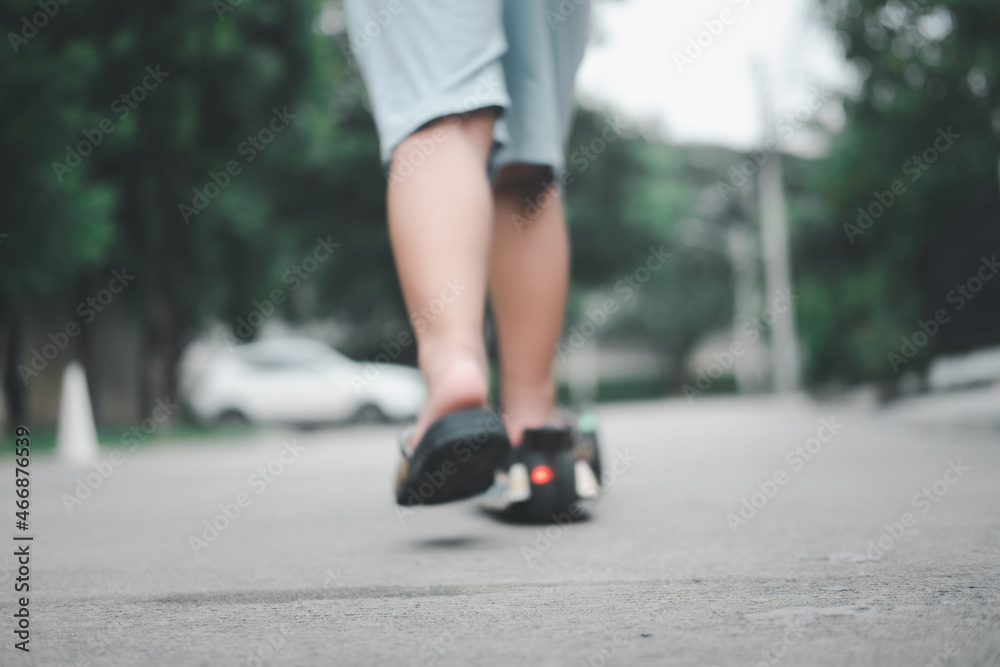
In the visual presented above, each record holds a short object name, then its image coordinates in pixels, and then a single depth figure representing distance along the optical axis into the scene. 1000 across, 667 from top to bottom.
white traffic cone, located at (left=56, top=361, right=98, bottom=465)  7.02
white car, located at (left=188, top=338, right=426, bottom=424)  17.30
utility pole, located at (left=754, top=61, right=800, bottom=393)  21.11
